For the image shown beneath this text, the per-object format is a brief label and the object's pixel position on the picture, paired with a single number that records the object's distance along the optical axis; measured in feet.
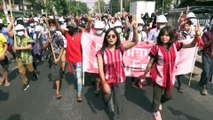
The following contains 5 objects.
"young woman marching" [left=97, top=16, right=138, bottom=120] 7.82
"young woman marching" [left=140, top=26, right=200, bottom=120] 8.25
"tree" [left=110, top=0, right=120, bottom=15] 176.37
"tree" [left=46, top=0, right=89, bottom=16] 64.76
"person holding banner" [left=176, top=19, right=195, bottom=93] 13.09
